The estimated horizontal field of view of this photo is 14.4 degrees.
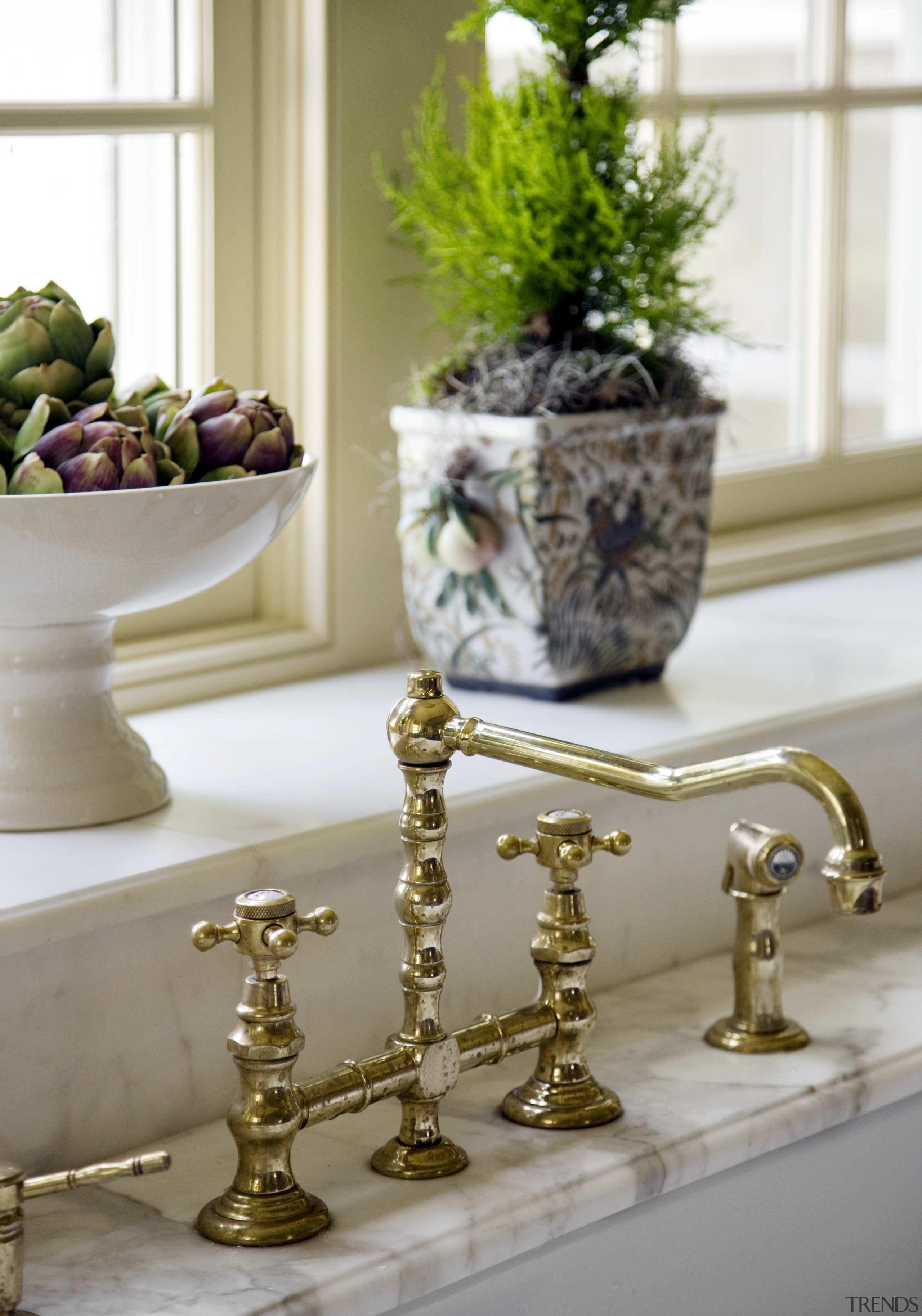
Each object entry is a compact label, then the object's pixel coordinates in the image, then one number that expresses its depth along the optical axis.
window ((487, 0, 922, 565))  2.72
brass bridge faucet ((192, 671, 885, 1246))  1.79
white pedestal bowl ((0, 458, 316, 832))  1.87
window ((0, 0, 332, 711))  2.19
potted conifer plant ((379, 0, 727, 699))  2.19
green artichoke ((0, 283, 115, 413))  1.92
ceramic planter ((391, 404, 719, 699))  2.20
